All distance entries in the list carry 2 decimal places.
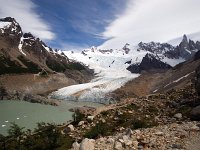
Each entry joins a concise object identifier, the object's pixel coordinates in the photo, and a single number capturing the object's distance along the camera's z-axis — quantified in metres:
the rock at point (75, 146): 9.71
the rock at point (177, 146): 8.21
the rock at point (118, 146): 8.55
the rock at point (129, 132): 9.57
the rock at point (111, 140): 9.24
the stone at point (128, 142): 8.71
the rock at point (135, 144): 8.58
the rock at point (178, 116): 13.39
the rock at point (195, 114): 12.01
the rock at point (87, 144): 8.94
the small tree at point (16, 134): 15.69
